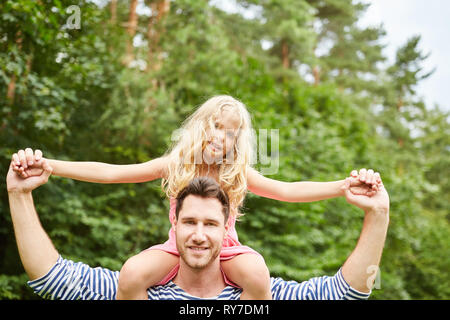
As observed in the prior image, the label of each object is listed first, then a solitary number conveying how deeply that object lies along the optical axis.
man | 1.43
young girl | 1.54
